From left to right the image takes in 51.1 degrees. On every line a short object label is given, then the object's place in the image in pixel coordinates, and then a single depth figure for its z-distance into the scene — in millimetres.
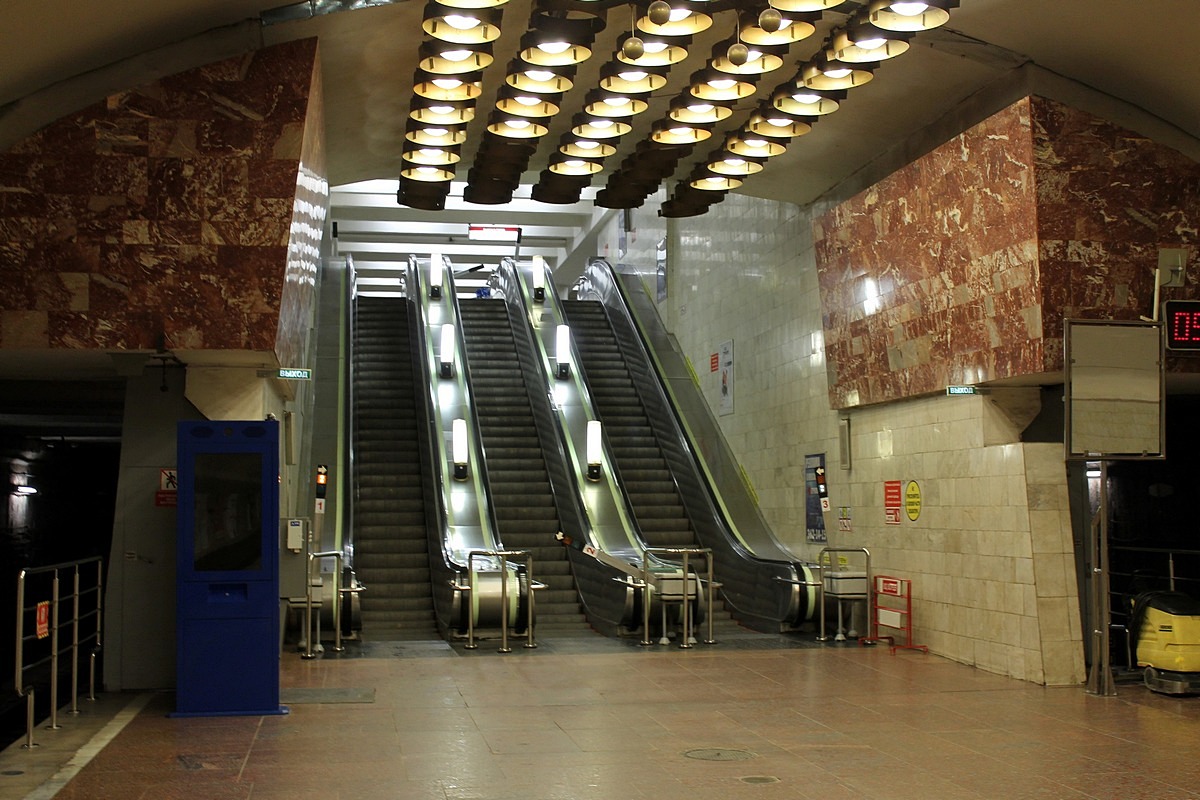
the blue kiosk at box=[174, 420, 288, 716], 8023
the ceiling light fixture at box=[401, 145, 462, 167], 10156
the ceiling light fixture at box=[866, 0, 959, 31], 7723
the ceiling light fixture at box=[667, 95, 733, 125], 9375
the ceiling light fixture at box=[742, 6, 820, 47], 7844
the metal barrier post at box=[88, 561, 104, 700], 8633
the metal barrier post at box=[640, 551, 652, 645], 11508
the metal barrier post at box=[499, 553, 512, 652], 10922
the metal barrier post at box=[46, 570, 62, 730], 7527
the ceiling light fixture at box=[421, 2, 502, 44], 7742
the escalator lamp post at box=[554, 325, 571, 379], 17453
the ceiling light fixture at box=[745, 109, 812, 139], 9688
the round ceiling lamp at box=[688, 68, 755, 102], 8883
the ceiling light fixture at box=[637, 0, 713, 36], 7664
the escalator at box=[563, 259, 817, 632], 12711
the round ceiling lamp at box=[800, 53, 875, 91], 8617
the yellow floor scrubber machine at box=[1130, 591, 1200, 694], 8758
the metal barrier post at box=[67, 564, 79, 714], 7978
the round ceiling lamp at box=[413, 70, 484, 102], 8672
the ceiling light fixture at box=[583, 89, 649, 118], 9273
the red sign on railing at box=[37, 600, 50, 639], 7199
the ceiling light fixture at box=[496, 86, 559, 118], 8932
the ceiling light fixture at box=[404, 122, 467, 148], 9641
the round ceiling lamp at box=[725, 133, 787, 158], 10148
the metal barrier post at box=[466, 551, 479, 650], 11188
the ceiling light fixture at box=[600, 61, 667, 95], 8578
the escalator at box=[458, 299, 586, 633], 13406
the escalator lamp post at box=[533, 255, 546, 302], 20047
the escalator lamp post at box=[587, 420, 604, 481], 14727
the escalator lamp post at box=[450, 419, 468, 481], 14891
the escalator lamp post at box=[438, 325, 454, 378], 17375
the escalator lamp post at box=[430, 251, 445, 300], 20250
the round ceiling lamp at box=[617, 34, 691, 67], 7984
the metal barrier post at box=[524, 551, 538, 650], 11164
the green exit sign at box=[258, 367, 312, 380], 9188
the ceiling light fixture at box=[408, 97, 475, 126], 9156
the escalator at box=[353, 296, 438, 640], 12977
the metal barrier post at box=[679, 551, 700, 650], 11359
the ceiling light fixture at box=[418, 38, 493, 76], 8430
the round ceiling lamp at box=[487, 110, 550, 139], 9531
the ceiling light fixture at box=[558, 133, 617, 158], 10039
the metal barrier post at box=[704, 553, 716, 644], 11438
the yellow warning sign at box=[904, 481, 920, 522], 11281
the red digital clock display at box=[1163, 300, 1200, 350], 8969
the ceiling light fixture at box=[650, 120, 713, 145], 9914
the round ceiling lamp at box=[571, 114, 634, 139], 9625
